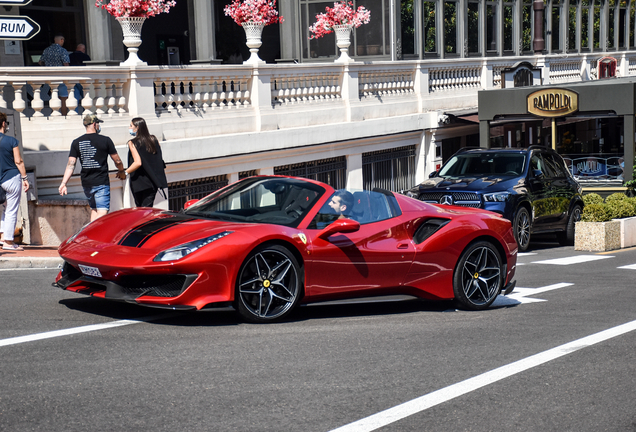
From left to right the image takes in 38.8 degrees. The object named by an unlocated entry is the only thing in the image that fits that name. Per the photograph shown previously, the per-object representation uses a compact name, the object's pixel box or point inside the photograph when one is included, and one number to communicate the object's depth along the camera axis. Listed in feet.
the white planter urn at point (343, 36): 69.05
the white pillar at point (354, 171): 70.38
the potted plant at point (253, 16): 58.49
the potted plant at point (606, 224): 57.41
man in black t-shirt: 39.09
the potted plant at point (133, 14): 48.19
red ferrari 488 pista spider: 24.68
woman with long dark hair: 40.98
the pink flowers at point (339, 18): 70.03
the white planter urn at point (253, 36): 59.06
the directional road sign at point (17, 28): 32.91
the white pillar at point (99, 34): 68.64
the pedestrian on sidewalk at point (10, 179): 36.06
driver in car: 28.19
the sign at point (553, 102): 73.51
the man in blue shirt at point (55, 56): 53.21
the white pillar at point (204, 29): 75.00
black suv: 52.19
